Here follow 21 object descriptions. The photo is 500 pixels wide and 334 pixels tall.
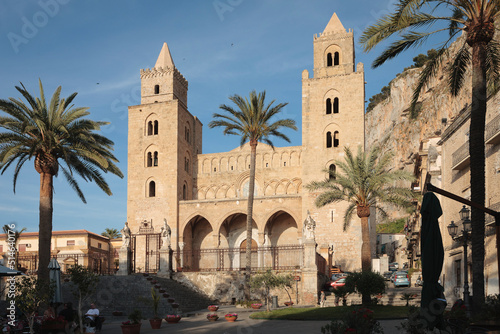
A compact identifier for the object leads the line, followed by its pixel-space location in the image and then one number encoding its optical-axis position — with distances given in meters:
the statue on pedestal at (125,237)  27.42
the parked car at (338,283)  26.88
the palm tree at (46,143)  19.47
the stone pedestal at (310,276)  24.97
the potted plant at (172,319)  19.02
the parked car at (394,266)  49.35
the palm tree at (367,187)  24.37
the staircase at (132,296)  23.30
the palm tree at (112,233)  61.31
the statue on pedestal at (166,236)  28.72
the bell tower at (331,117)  36.47
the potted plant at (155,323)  17.20
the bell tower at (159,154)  40.06
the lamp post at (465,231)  14.99
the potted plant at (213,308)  22.39
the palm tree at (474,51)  11.78
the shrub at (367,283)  19.59
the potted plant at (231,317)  18.01
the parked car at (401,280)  31.10
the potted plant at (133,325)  15.27
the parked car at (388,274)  39.27
